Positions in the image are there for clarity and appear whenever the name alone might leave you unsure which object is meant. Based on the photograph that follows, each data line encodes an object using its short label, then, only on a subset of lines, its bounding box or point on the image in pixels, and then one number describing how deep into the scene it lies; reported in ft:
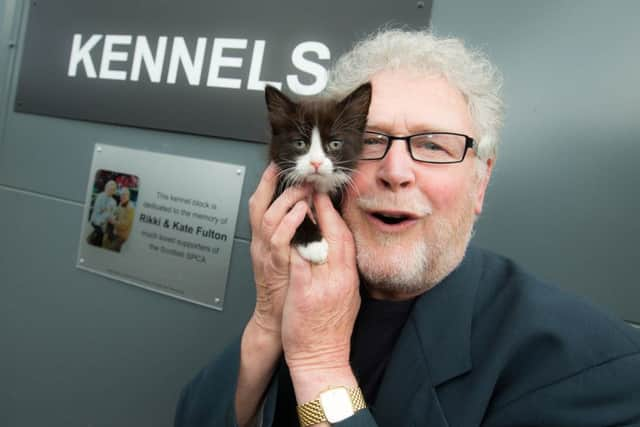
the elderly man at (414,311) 0.99
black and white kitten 1.23
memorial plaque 2.03
